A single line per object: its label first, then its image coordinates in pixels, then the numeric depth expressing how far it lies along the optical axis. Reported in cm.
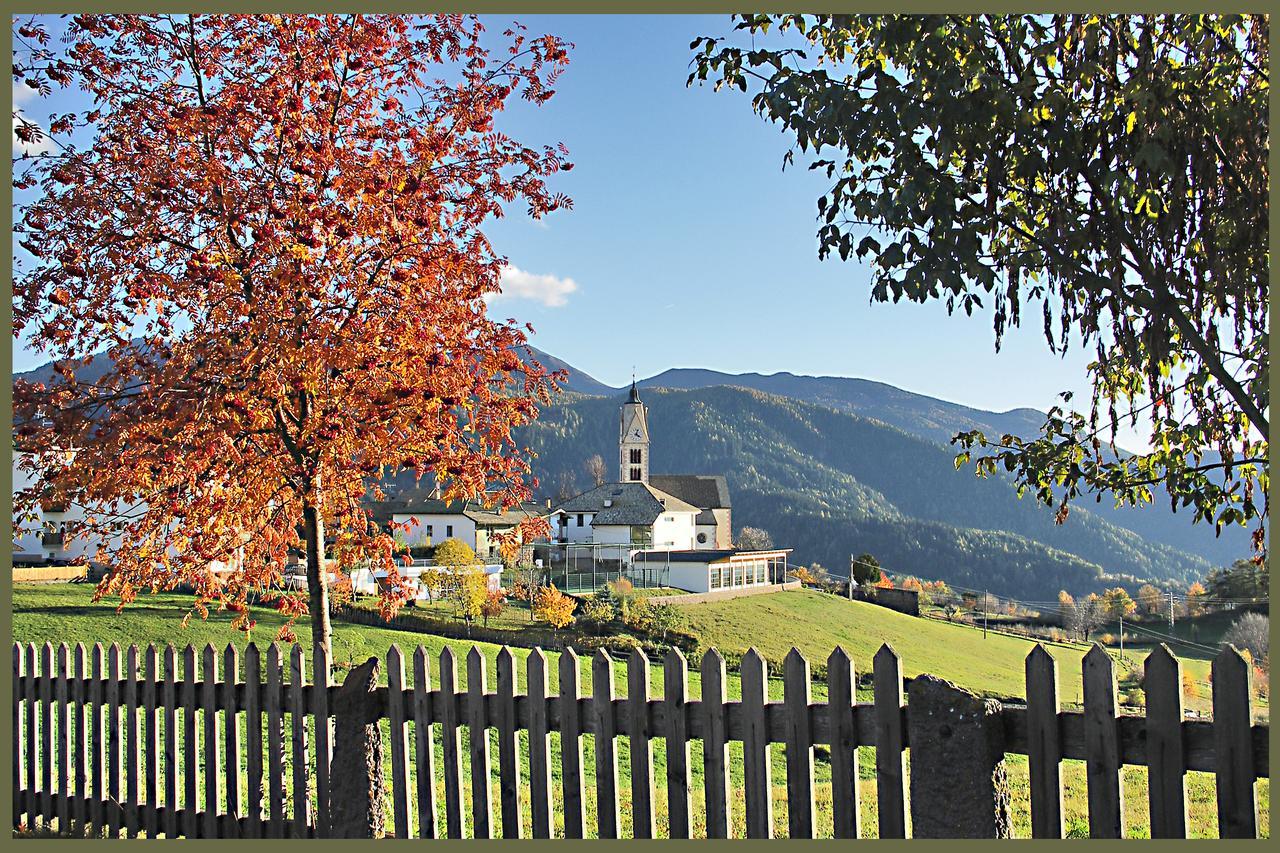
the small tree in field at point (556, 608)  3072
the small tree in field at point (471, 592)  3089
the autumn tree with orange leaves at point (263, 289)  553
